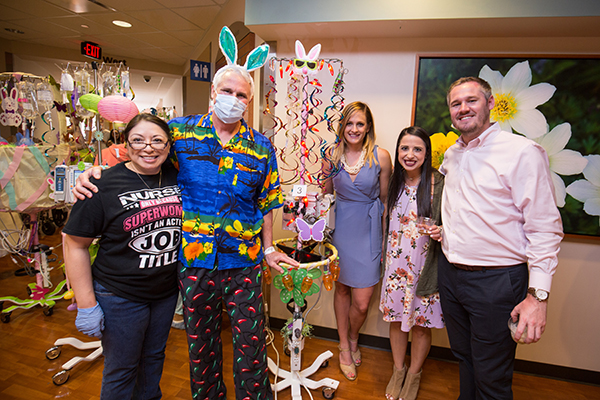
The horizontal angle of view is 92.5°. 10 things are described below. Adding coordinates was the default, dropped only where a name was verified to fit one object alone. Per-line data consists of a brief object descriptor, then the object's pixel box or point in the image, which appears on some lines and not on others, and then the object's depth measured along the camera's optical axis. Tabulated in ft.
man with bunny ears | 4.24
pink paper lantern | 5.52
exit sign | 8.22
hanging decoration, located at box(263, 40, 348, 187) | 5.08
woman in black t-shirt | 3.80
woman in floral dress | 5.54
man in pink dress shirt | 3.77
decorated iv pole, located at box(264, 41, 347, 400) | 4.96
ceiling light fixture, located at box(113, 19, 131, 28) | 12.90
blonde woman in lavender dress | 6.09
